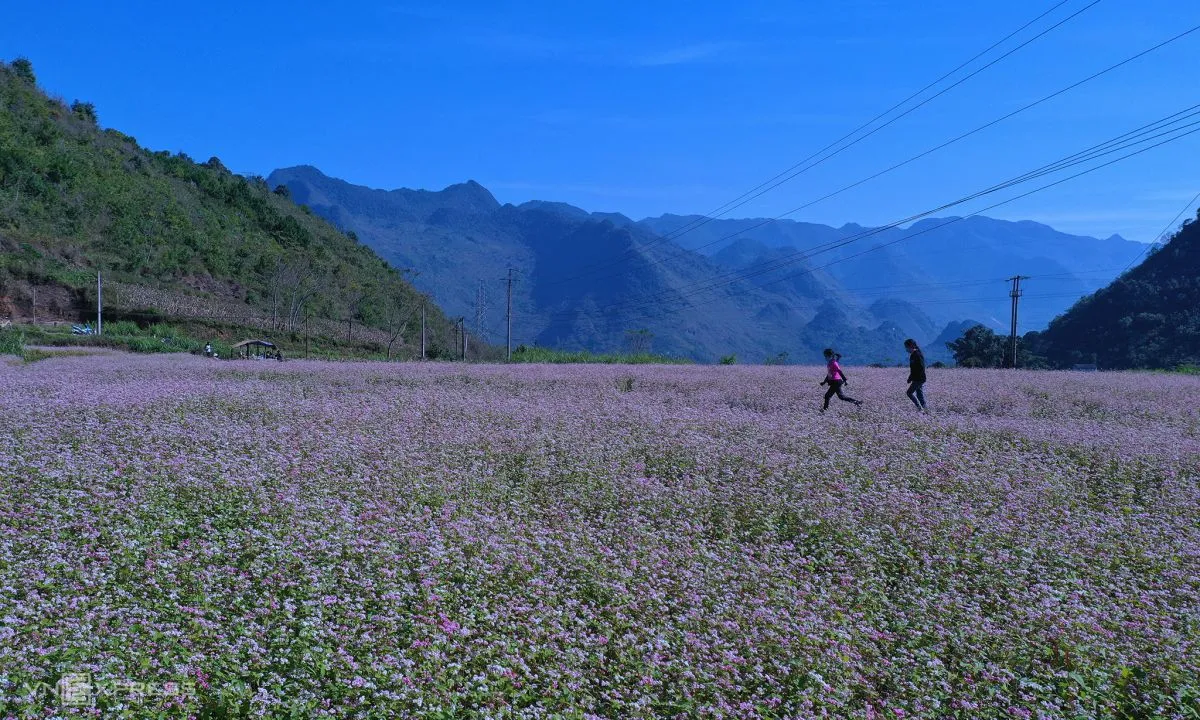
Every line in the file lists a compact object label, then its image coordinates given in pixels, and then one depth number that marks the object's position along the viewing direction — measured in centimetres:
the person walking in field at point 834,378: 1917
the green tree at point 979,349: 6806
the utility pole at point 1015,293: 6254
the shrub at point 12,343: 3016
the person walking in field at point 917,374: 1892
